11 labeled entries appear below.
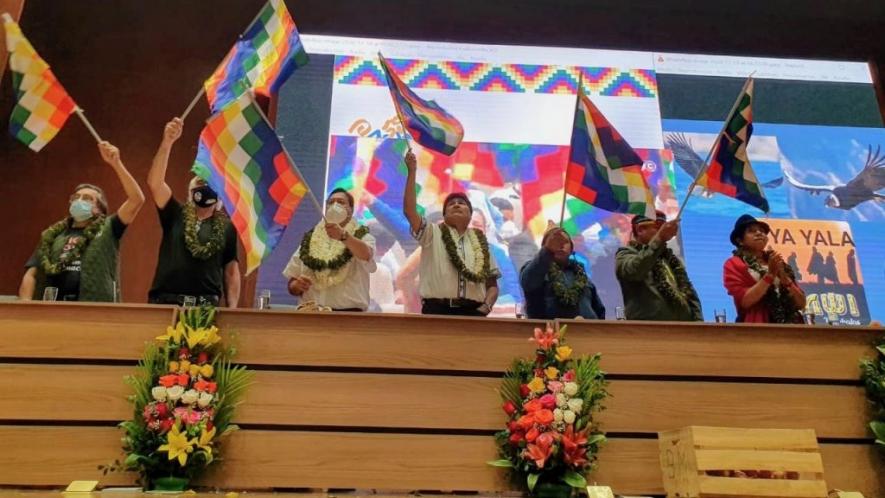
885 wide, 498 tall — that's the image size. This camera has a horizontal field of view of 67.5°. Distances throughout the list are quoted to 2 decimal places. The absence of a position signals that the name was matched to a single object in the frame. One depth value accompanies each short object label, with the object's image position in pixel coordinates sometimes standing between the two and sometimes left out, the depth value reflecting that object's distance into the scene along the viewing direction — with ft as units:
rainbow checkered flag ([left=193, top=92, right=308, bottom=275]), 11.32
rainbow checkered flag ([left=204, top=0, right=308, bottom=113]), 12.41
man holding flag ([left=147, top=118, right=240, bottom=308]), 11.01
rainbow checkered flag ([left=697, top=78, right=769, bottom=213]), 12.68
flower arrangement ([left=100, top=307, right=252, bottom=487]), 8.61
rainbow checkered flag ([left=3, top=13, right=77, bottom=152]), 11.51
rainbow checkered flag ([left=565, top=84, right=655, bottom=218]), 12.57
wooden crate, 7.76
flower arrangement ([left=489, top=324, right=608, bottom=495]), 8.94
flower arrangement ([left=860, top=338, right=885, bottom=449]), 9.90
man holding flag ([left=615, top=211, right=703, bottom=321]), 11.71
